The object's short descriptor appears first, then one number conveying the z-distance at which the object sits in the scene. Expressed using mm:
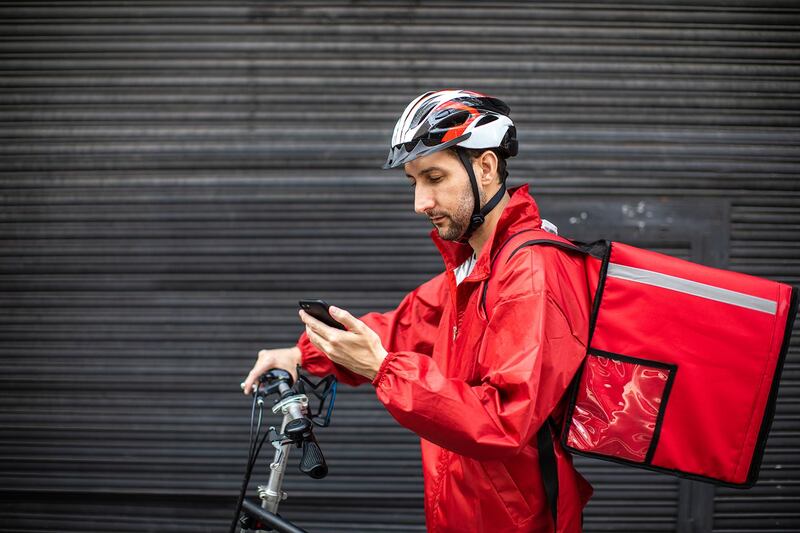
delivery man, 1967
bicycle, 2455
